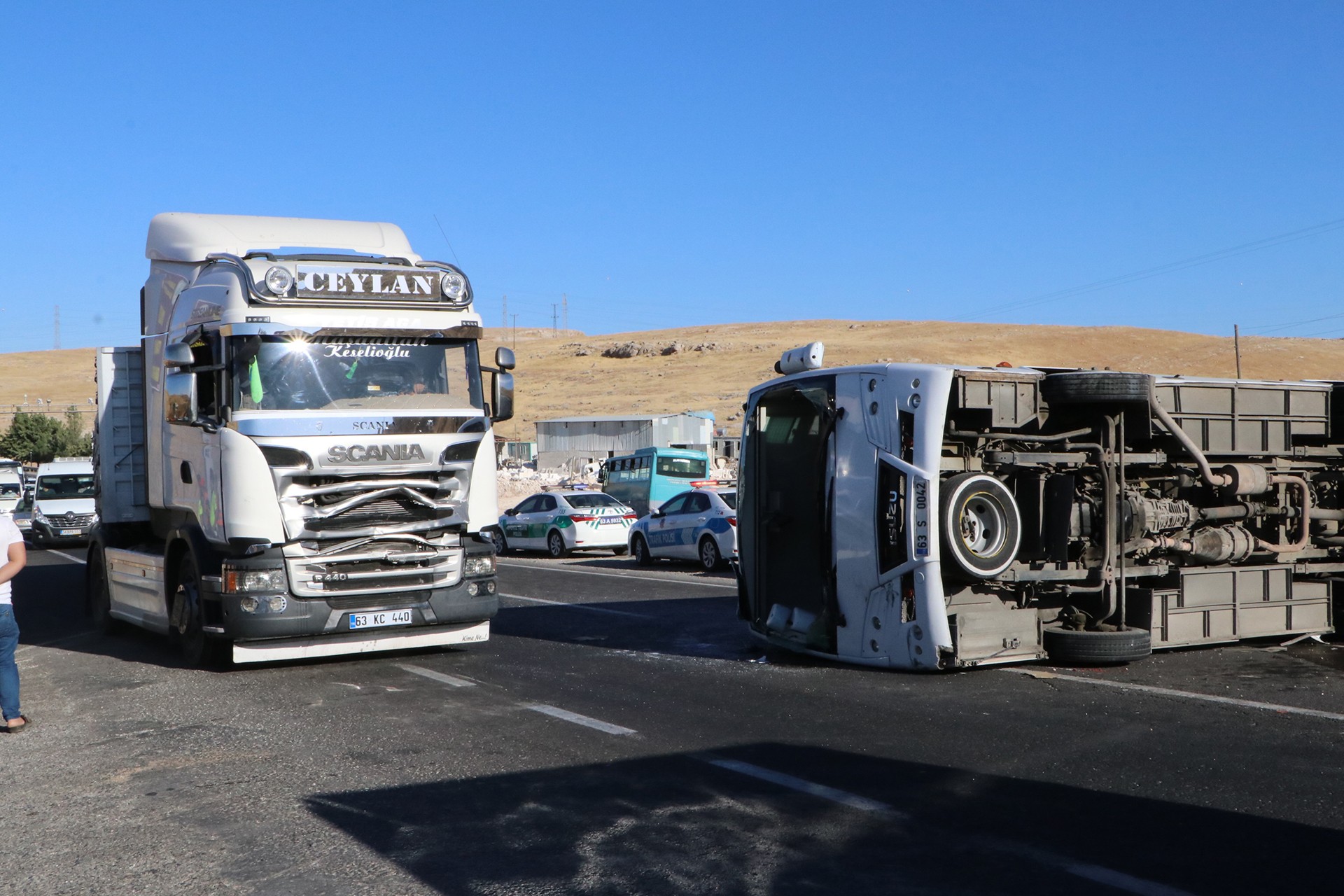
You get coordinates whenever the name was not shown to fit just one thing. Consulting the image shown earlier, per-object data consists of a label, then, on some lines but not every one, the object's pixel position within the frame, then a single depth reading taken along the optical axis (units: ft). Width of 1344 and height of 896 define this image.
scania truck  31.89
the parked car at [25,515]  105.29
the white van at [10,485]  120.16
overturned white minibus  30.17
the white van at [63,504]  106.42
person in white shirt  25.63
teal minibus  113.39
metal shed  185.78
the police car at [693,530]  71.31
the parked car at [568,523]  87.81
